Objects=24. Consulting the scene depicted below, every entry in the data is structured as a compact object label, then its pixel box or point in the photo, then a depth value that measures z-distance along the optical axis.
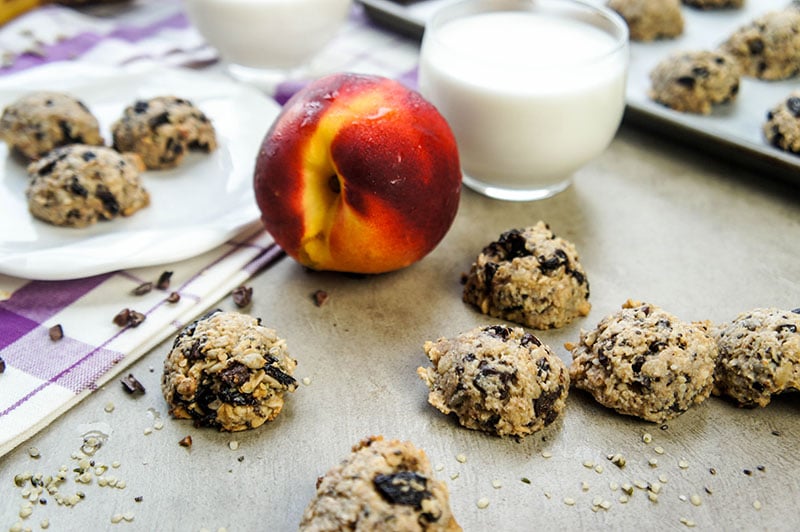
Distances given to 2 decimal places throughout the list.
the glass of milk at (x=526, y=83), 0.39
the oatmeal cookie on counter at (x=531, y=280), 0.36
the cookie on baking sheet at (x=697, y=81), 0.47
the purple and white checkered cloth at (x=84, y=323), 0.34
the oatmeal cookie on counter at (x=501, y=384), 0.32
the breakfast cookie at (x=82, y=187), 0.39
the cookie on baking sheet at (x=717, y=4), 0.57
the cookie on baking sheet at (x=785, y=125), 0.44
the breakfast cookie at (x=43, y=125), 0.42
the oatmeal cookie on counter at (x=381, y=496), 0.28
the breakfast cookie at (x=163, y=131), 0.43
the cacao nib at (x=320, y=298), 0.38
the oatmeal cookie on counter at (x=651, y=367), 0.33
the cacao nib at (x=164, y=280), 0.38
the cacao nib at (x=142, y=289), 0.38
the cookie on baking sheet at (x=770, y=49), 0.50
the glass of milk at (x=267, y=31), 0.48
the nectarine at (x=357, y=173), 0.36
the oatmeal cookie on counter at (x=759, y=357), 0.33
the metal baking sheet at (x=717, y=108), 0.44
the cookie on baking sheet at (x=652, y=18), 0.53
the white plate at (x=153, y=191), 0.38
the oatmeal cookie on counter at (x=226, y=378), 0.32
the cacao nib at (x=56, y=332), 0.36
